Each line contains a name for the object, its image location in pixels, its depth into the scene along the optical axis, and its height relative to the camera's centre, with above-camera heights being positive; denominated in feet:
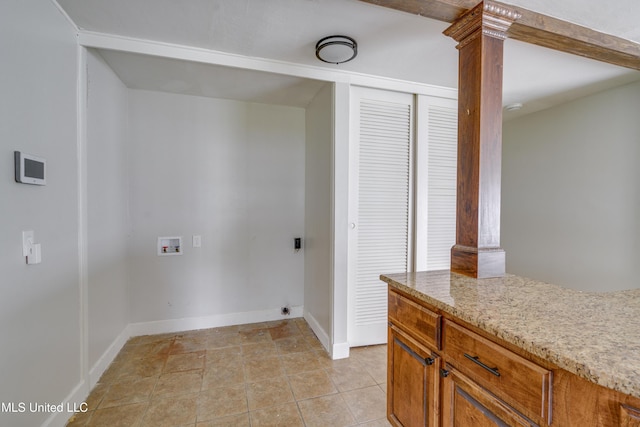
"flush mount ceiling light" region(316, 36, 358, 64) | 6.21 +3.65
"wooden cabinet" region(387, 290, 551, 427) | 2.72 -1.98
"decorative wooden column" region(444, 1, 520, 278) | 4.82 +1.36
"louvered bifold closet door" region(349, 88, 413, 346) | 8.27 +0.20
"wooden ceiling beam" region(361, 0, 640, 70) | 4.69 +3.36
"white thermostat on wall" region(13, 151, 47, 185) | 4.30 +0.63
